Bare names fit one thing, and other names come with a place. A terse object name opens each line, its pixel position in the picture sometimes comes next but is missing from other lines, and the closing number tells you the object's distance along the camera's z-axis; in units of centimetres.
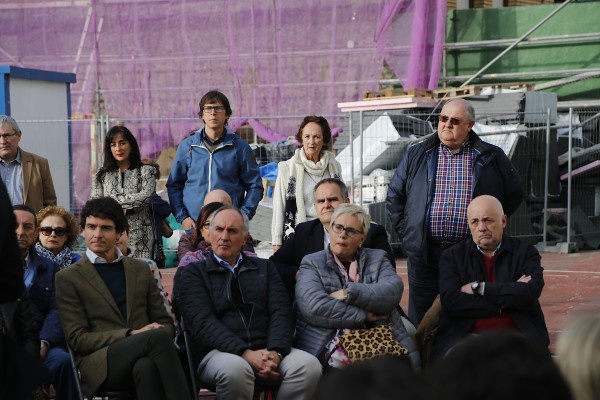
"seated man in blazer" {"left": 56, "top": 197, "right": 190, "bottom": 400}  879
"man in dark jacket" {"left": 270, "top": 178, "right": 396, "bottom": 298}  1055
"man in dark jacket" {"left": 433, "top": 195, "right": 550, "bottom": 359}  950
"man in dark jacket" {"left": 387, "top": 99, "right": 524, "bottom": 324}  1044
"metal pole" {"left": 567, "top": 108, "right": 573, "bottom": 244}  2277
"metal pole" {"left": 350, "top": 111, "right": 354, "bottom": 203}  2158
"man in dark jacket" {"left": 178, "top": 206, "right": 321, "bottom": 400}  917
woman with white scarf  1217
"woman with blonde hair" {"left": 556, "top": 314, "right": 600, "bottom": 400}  366
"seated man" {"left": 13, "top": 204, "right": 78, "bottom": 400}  910
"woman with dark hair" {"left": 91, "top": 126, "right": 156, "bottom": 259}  1234
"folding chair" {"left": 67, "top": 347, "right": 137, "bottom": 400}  888
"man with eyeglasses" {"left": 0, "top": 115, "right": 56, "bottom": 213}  1273
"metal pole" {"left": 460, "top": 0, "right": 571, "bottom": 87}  2956
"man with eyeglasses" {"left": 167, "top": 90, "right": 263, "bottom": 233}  1226
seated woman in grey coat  956
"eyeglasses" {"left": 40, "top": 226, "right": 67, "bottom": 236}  1039
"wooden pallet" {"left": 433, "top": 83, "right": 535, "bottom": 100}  2789
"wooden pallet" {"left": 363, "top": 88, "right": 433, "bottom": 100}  2732
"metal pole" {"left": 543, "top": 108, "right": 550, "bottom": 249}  2304
